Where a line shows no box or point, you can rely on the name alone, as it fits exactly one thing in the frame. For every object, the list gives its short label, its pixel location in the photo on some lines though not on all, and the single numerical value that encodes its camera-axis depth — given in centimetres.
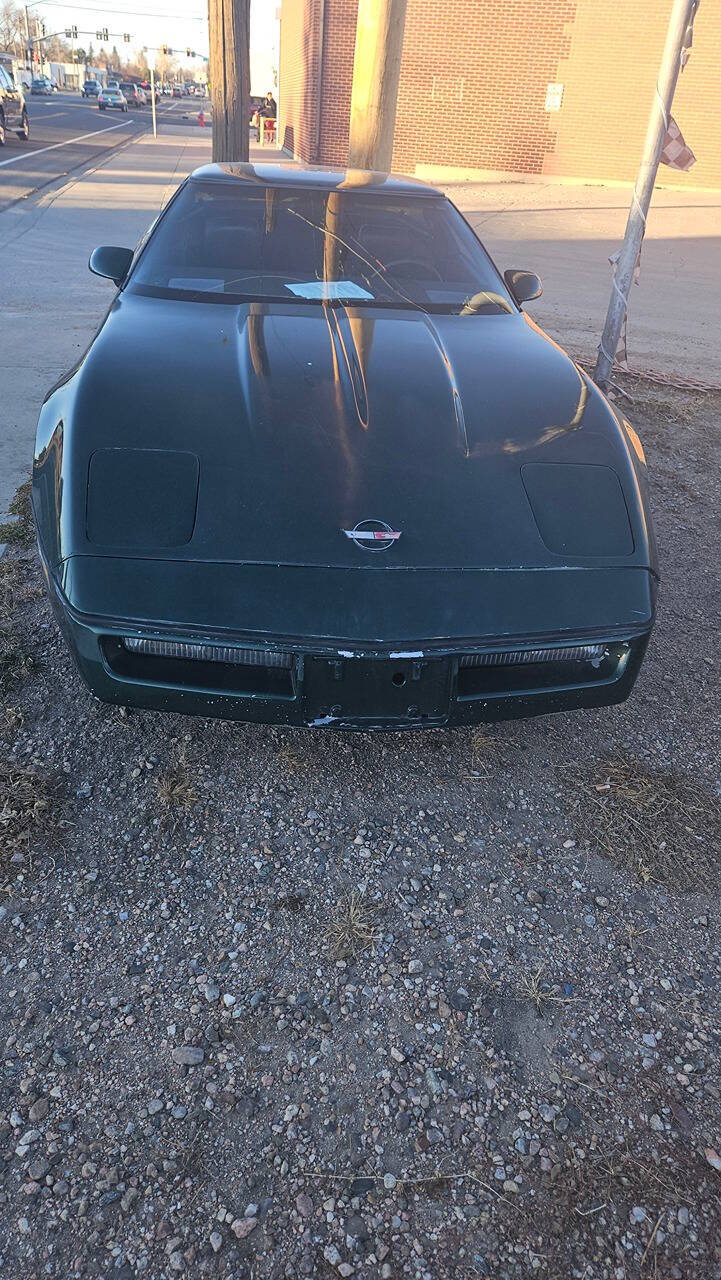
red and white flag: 477
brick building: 1622
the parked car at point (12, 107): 2202
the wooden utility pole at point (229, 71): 737
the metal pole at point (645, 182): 452
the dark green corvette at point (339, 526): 188
